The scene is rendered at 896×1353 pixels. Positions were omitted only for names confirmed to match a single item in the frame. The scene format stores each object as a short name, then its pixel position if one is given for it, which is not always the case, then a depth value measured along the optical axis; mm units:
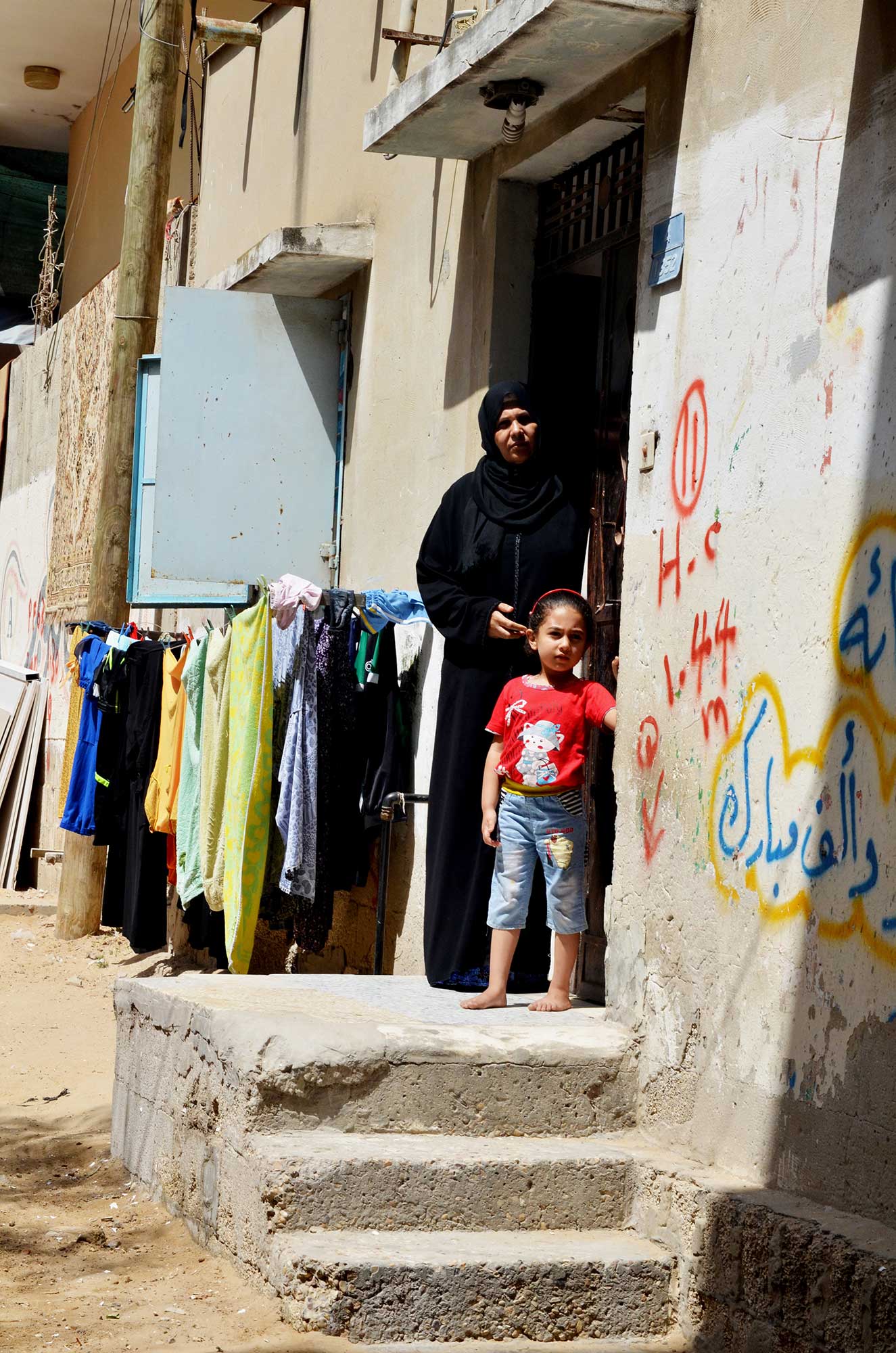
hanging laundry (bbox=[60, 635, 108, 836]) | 8570
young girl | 4711
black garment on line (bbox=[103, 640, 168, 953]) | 8031
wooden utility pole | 9594
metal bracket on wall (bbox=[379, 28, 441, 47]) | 6348
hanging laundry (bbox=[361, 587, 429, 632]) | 6414
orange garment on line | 7566
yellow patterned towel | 6508
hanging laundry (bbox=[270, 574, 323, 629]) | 6445
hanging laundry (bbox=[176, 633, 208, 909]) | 7164
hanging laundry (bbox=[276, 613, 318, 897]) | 6379
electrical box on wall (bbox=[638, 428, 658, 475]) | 4590
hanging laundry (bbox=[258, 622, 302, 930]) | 6594
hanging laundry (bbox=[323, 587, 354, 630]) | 6461
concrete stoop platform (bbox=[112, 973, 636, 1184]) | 4055
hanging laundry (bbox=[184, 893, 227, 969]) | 7547
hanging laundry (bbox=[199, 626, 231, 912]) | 6859
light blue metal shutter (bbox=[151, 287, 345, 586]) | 7527
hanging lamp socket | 5234
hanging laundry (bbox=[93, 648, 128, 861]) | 8352
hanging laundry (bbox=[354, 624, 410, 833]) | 6414
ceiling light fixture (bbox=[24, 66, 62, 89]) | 17562
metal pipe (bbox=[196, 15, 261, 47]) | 8891
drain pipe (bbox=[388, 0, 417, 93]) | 6527
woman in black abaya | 5270
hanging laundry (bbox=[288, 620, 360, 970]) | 6449
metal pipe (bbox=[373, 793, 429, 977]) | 6242
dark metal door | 5398
